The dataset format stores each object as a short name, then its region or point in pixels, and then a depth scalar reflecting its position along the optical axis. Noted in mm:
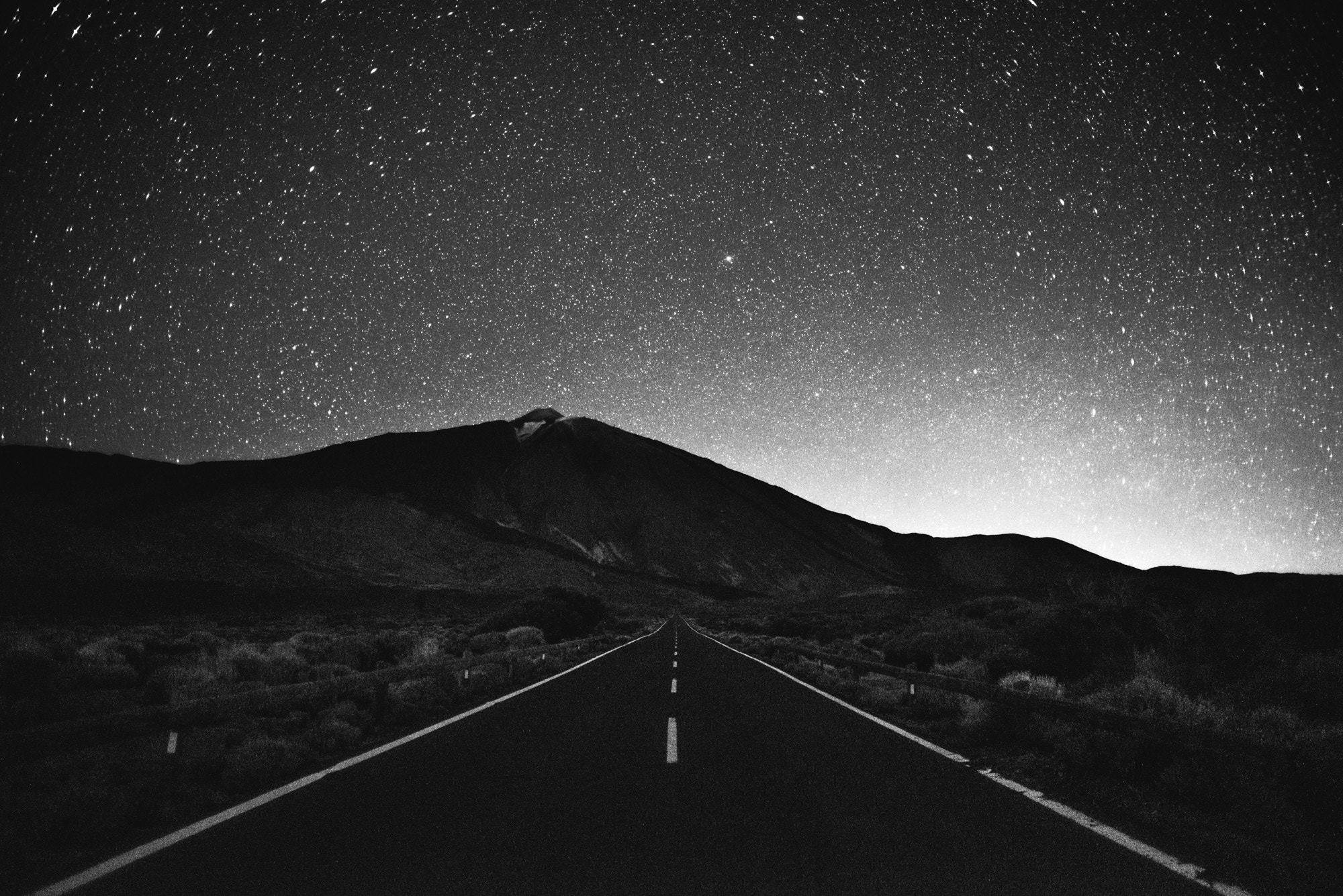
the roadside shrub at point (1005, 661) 15789
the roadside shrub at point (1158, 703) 8391
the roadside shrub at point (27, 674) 12109
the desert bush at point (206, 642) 22094
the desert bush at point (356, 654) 17905
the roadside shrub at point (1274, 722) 7902
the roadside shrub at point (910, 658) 18969
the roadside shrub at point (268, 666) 14602
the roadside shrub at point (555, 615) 33000
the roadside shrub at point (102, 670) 14547
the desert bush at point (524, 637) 25455
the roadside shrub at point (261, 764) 6449
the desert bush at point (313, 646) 18656
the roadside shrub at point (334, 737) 8109
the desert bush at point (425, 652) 17819
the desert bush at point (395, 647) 19250
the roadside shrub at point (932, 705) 11078
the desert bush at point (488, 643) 23266
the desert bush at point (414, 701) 10500
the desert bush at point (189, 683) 12344
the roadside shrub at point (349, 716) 9586
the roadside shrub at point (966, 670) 14695
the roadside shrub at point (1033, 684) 11266
